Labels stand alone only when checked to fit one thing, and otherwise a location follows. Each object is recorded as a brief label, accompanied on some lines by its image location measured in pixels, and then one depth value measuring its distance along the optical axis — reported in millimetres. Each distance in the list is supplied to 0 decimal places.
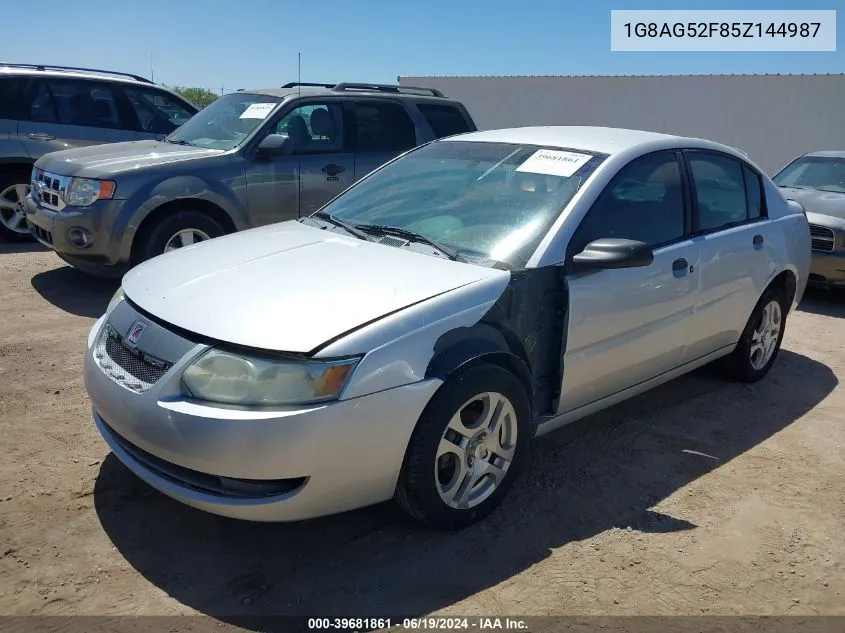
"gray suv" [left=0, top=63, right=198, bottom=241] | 8211
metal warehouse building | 16781
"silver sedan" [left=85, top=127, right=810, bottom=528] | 2637
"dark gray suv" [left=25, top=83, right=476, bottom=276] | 6031
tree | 28692
